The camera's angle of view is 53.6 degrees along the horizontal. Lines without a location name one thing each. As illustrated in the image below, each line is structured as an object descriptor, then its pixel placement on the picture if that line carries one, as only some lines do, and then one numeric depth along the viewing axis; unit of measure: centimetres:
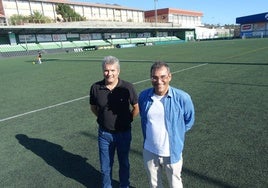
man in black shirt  356
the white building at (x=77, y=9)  7944
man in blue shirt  280
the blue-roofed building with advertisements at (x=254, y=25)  7800
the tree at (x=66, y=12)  8419
